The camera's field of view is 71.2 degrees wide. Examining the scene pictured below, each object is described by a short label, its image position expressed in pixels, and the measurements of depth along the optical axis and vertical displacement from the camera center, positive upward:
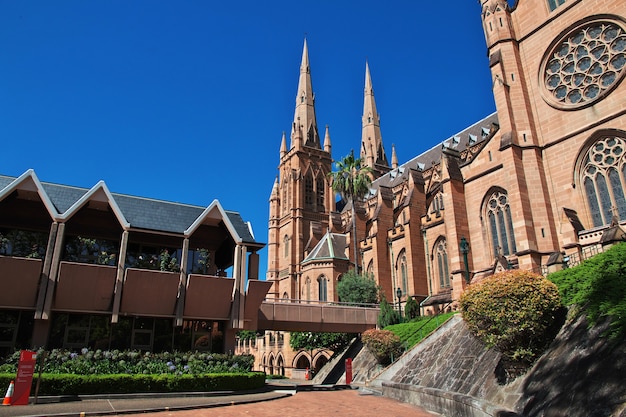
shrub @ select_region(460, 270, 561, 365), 11.34 +0.74
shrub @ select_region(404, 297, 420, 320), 31.49 +2.39
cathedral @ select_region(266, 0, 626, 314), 21.92 +9.89
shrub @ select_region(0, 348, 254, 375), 16.22 -0.55
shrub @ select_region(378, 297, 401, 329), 30.57 +1.87
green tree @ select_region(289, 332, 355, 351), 39.06 +0.43
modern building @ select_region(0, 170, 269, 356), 18.33 +3.24
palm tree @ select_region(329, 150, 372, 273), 44.94 +16.37
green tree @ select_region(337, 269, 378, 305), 37.31 +4.54
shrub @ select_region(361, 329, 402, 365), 24.33 -0.04
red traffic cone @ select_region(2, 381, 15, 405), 12.80 -1.25
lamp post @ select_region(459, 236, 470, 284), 21.42 +4.58
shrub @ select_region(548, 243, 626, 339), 8.60 +1.27
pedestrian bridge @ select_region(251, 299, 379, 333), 26.17 +1.70
